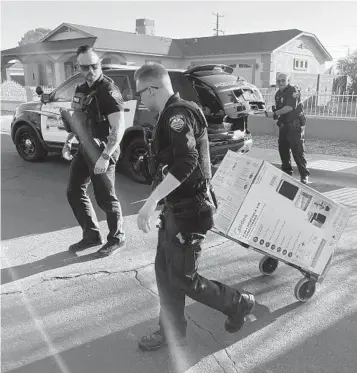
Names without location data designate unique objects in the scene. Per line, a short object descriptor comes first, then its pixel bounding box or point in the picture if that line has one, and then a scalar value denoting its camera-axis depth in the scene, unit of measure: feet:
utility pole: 182.91
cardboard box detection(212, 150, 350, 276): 9.70
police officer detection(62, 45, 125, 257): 12.30
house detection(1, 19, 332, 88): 85.76
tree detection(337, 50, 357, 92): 100.37
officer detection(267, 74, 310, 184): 21.22
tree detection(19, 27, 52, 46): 240.51
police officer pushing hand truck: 7.35
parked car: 20.98
